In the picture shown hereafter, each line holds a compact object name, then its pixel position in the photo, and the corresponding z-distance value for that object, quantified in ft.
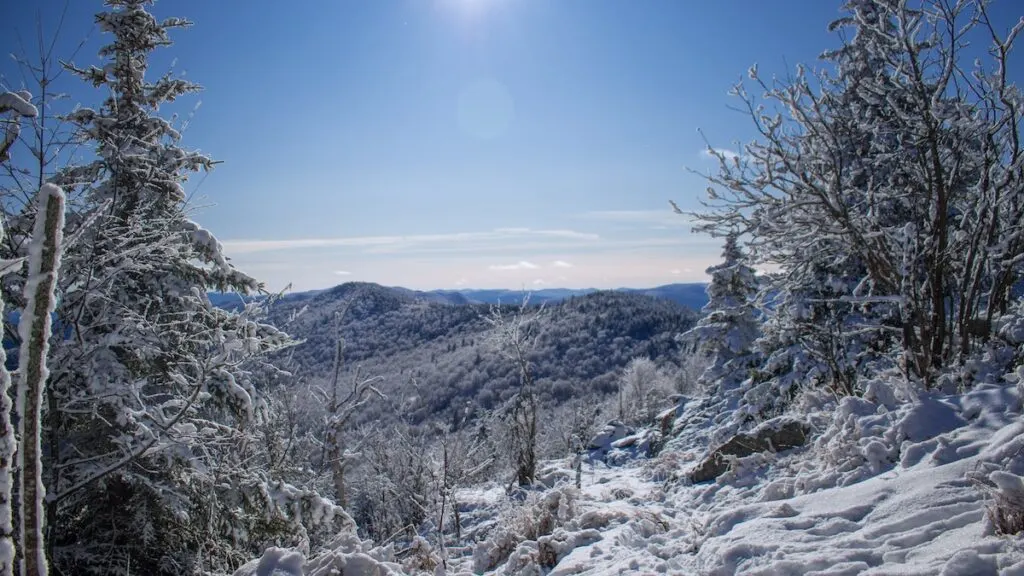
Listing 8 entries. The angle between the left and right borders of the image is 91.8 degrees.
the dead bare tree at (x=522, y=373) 44.78
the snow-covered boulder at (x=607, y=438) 63.85
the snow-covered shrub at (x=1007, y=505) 7.83
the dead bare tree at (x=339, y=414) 44.99
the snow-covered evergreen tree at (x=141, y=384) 16.85
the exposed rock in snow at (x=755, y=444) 19.20
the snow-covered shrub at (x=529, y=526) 17.22
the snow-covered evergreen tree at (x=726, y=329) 57.72
